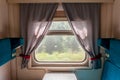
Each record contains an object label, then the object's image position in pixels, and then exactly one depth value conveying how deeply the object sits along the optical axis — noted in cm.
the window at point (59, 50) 173
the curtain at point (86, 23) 163
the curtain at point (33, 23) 163
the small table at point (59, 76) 149
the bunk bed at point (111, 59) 127
